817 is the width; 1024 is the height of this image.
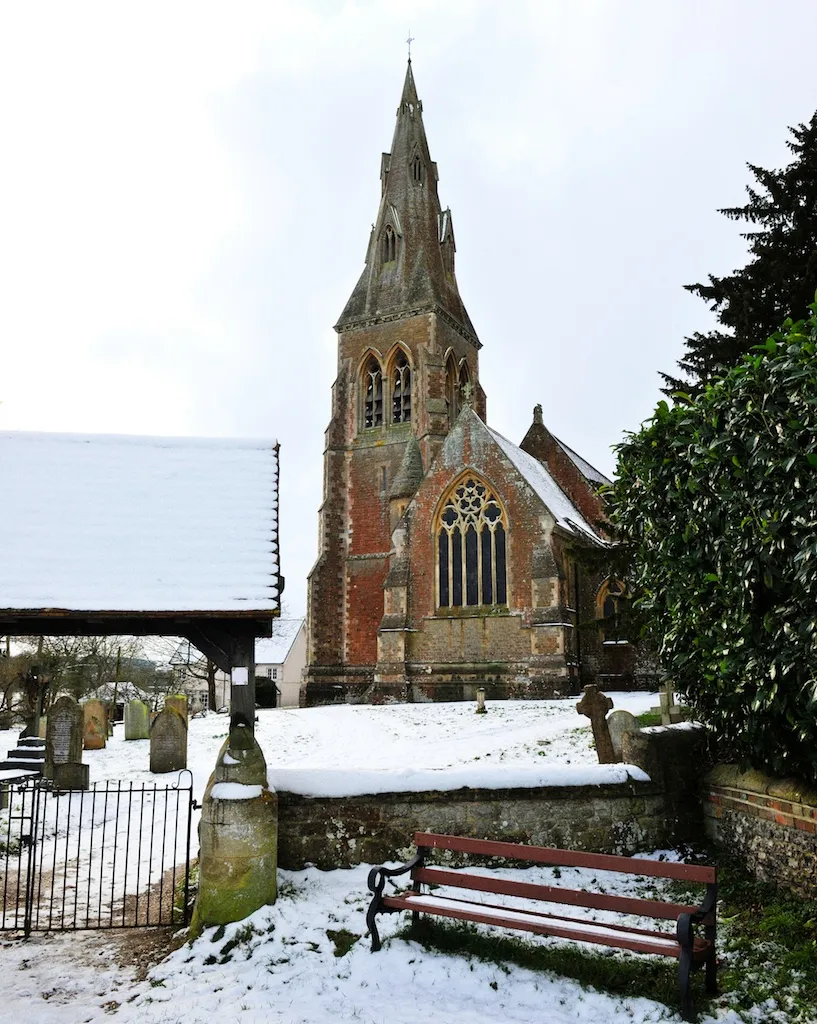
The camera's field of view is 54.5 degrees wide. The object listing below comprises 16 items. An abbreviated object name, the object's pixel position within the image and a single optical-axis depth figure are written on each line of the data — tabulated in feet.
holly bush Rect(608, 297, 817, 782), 19.67
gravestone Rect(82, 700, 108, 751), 60.75
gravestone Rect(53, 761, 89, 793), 44.60
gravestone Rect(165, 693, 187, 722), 54.03
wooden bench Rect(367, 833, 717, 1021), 16.44
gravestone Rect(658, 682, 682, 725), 40.93
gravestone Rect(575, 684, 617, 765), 32.58
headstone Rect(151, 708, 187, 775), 49.01
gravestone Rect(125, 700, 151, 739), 66.90
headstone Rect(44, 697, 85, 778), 45.37
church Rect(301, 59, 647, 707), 79.92
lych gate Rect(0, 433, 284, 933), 22.55
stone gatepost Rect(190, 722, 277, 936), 21.74
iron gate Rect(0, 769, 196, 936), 23.85
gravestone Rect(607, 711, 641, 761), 33.65
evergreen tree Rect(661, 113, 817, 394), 42.73
